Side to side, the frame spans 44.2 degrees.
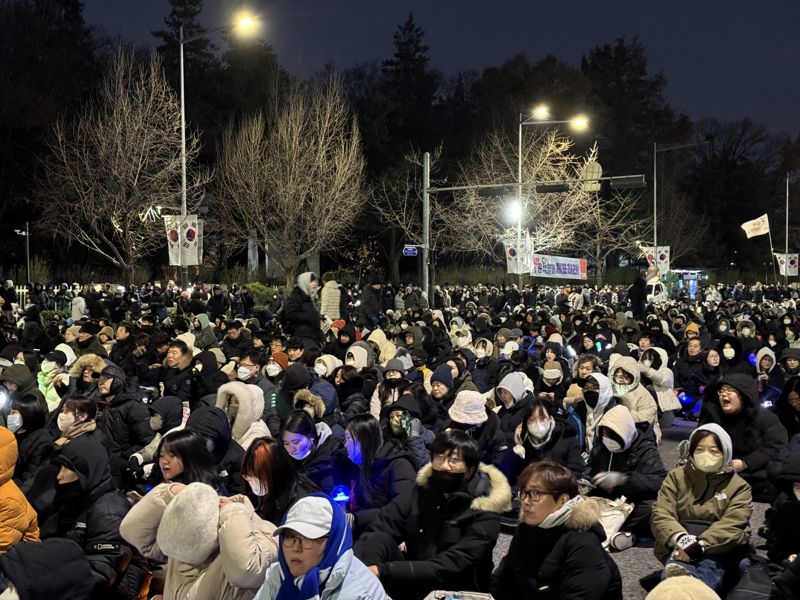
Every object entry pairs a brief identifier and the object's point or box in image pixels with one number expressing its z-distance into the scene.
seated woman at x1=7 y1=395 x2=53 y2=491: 7.42
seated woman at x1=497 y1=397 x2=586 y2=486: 8.43
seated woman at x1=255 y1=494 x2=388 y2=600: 4.03
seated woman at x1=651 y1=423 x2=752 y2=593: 6.28
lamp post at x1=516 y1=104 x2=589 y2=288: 32.94
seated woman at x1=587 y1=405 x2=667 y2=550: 7.92
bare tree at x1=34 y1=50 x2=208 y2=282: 34.44
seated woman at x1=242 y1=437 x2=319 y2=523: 5.78
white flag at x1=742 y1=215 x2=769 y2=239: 45.31
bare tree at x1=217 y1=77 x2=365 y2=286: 40.19
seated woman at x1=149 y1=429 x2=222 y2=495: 5.88
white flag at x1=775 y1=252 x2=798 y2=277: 49.31
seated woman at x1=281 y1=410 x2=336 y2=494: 7.03
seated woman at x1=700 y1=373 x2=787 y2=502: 8.58
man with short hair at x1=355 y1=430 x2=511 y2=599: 5.50
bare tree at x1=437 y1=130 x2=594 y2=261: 44.25
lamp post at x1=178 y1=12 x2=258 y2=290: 25.36
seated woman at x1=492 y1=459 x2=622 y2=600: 4.69
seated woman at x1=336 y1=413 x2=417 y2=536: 6.84
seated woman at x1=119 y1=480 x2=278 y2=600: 4.38
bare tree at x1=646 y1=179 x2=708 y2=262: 70.31
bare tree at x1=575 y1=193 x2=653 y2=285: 54.59
